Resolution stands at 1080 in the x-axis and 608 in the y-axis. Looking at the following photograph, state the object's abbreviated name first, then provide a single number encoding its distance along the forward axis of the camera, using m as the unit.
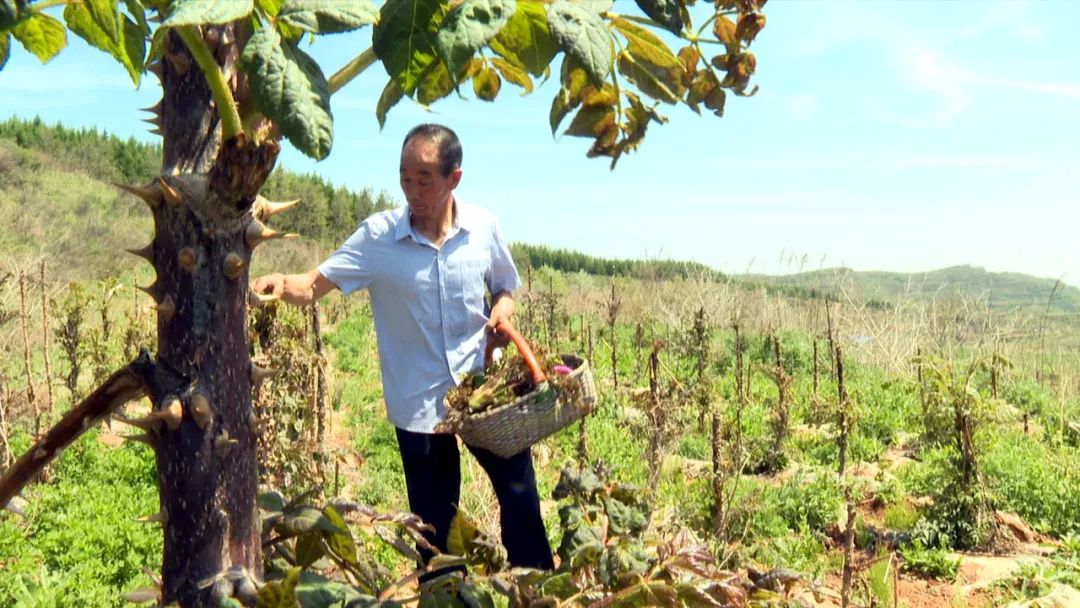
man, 2.86
